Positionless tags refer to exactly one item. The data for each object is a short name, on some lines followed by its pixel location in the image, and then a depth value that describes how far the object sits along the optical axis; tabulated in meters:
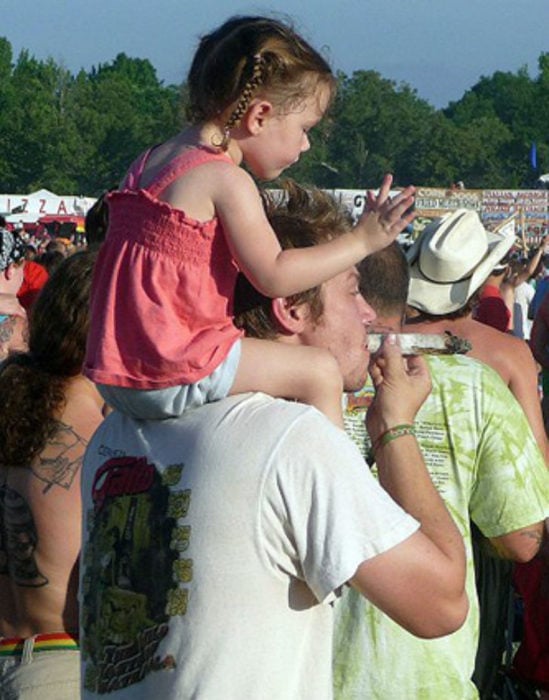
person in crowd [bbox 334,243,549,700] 3.33
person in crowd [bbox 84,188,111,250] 5.44
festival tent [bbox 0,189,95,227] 42.78
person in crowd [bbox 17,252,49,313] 9.33
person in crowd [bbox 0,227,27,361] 7.33
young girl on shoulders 2.98
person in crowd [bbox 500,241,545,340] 14.65
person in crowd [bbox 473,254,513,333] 10.30
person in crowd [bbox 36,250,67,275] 11.05
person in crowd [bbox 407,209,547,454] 5.25
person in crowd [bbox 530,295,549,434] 8.28
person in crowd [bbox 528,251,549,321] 11.93
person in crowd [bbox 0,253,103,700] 3.66
